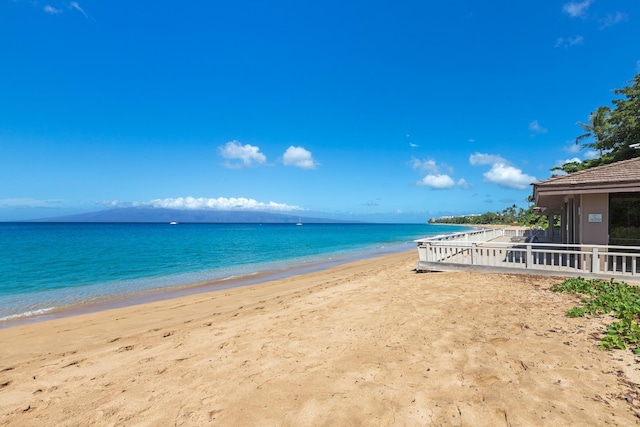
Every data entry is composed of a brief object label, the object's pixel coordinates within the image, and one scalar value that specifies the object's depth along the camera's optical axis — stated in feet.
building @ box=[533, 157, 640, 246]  29.55
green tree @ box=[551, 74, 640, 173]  68.44
